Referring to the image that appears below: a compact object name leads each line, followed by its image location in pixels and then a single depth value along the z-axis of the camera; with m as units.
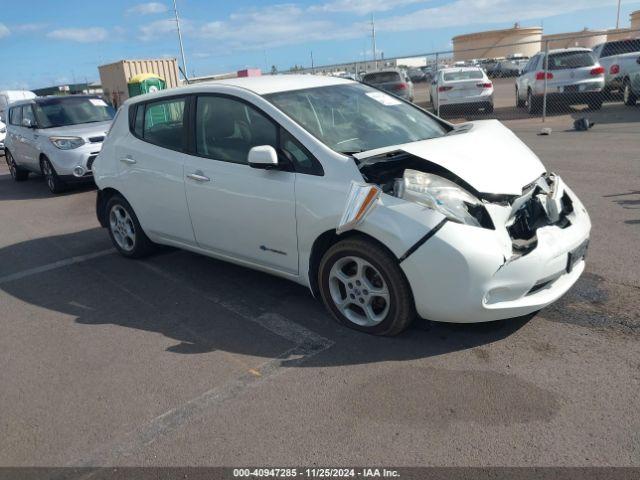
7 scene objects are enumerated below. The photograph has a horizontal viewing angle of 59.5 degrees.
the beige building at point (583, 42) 51.16
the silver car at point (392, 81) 19.00
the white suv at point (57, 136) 10.12
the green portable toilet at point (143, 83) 18.33
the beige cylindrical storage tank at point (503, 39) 71.94
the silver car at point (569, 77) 15.15
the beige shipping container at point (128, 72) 22.53
